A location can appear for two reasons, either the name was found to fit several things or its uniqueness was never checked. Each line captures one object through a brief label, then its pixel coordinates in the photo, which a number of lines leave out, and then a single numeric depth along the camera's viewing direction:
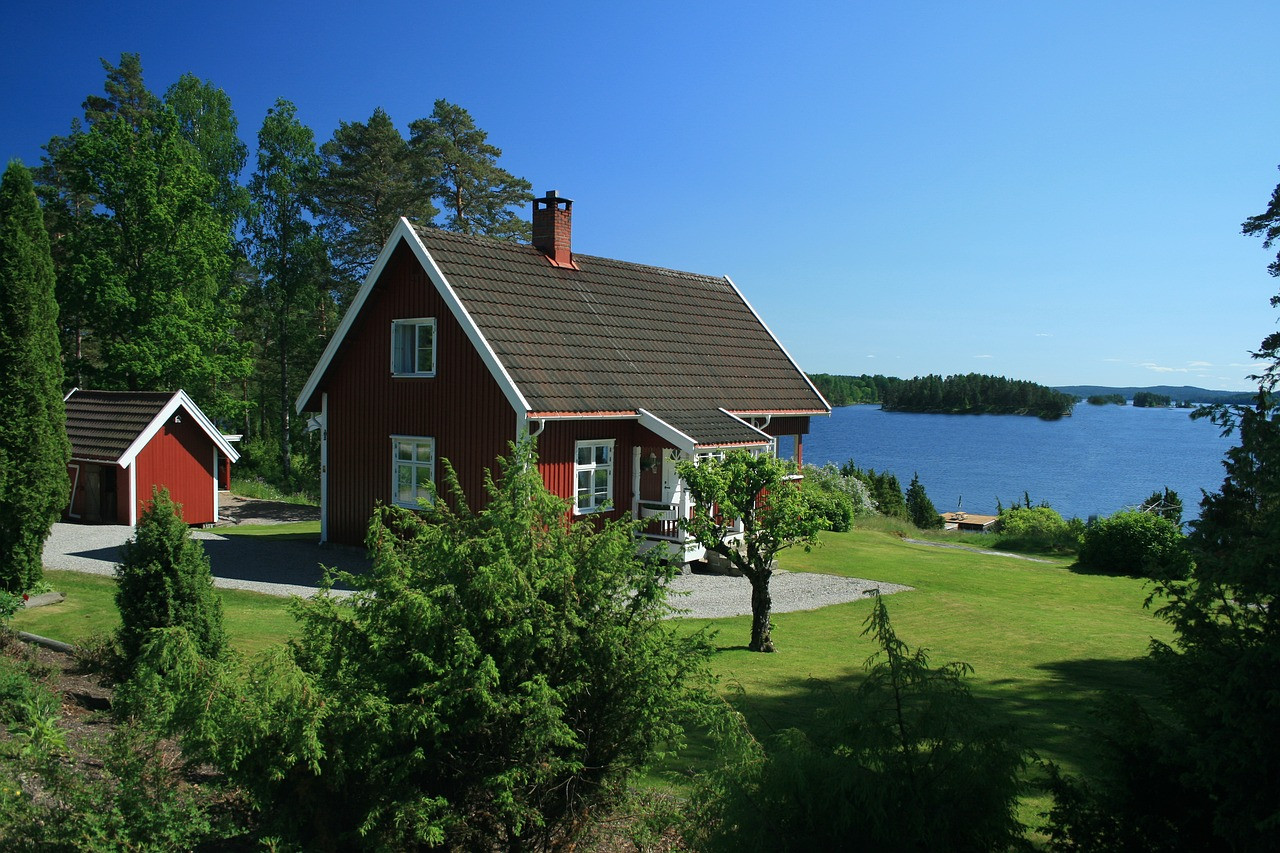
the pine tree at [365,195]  38.78
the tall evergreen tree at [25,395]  12.84
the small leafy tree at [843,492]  27.28
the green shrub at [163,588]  9.30
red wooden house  18.19
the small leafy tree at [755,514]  12.70
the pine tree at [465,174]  39.41
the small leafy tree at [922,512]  40.91
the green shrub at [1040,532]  28.16
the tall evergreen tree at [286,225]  39.50
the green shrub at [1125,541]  23.22
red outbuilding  24.53
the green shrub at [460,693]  5.05
